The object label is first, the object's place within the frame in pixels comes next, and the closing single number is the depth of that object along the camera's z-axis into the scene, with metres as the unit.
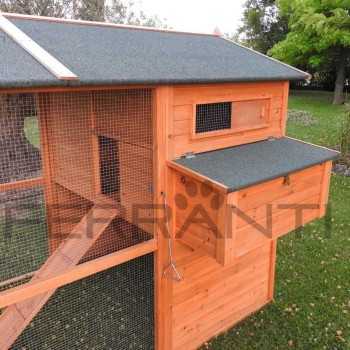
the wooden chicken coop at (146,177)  2.56
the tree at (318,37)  17.22
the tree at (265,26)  23.33
